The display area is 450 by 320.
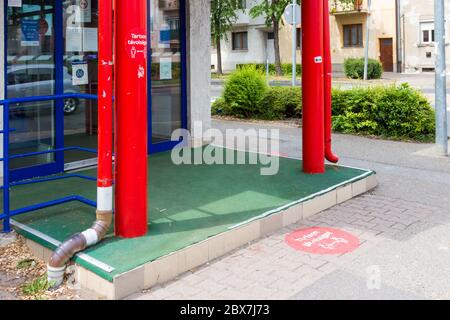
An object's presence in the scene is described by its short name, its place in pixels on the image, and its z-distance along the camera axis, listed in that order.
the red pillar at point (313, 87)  6.80
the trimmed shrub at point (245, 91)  13.64
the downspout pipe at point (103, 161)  4.12
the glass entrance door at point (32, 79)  6.41
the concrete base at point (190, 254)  3.88
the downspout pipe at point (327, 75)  6.98
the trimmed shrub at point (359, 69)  31.58
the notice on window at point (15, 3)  6.28
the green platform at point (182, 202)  4.38
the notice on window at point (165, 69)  8.35
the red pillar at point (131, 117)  4.41
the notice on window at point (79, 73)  7.15
